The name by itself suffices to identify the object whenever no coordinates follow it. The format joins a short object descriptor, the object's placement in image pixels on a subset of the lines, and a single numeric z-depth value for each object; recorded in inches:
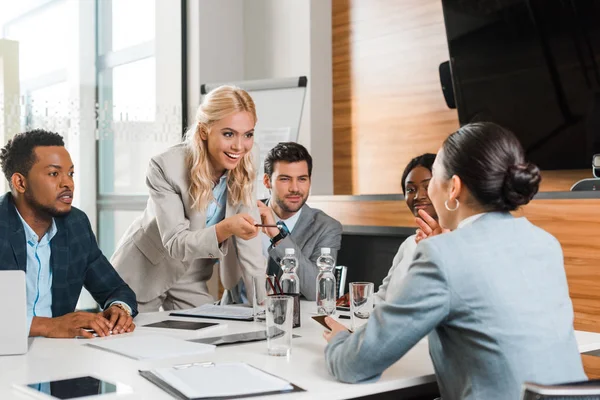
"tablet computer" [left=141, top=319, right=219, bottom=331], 82.8
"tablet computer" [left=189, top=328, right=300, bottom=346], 74.2
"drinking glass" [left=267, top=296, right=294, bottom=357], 68.2
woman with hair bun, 54.2
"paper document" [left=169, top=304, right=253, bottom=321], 90.2
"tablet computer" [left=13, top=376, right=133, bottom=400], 54.7
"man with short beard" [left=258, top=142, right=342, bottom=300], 126.4
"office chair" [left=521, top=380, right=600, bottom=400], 42.6
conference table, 57.0
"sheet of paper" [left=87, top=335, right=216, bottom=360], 68.1
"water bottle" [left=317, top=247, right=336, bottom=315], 89.9
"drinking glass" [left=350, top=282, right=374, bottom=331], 83.5
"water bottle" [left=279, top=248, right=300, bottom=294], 84.8
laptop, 70.1
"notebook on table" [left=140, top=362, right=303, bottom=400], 53.8
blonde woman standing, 106.0
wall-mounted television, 129.4
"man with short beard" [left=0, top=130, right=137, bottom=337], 93.4
